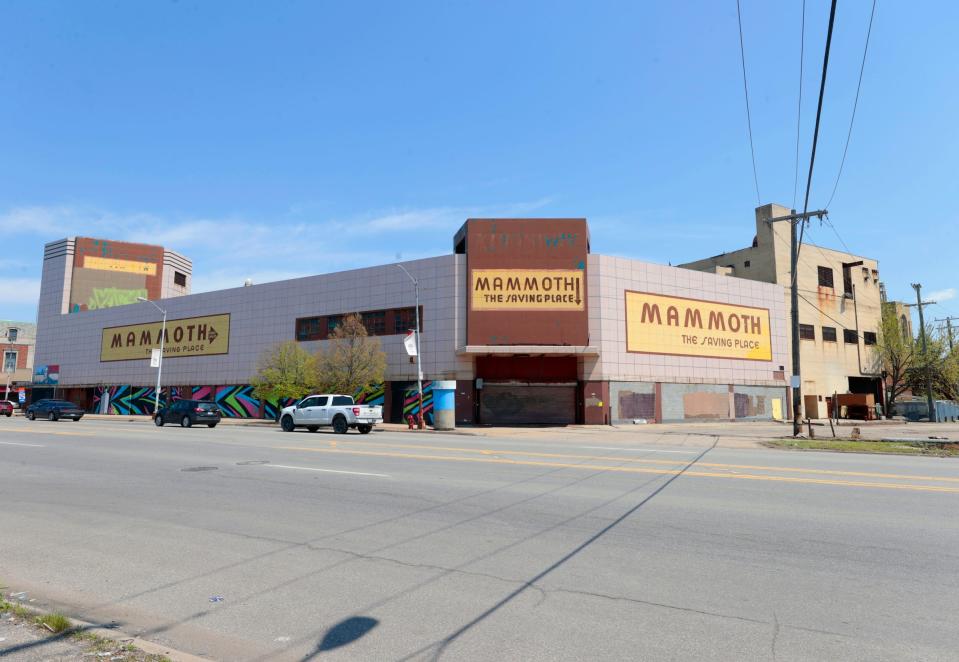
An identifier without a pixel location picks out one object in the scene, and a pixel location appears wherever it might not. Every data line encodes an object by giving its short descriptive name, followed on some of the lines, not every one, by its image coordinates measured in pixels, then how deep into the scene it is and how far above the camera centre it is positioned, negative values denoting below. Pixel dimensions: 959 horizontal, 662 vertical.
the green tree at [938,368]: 54.72 +3.53
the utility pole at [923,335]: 48.93 +6.31
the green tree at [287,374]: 41.44 +1.94
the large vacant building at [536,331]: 38.59 +5.17
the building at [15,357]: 88.81 +6.50
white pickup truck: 28.53 -0.58
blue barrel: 33.38 -0.04
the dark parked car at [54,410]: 41.53 -0.66
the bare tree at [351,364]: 39.19 +2.51
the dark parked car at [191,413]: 32.94 -0.66
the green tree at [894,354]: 56.53 +4.92
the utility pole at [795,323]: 26.84 +3.81
